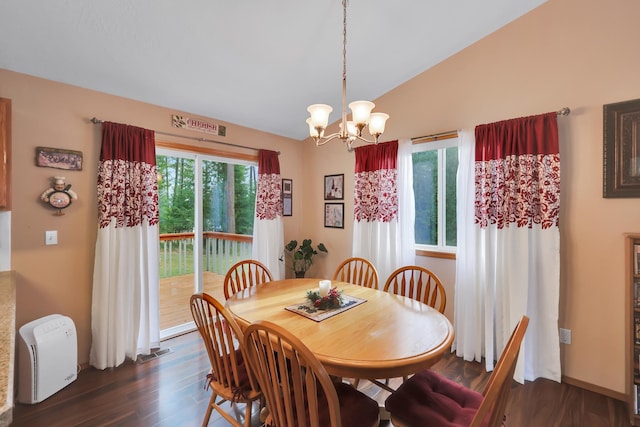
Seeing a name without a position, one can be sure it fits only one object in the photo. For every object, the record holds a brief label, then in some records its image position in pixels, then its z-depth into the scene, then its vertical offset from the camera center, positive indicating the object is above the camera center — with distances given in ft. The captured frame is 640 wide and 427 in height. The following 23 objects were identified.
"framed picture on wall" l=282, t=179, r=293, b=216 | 13.32 +0.80
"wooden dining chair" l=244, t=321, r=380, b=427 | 3.40 -2.24
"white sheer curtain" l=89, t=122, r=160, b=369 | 8.08 -1.07
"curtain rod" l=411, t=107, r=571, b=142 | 9.34 +2.60
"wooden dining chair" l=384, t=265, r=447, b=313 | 6.54 -1.81
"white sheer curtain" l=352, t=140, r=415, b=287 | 10.28 +0.31
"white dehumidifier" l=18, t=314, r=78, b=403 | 6.61 -3.35
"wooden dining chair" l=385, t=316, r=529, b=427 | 3.28 -2.93
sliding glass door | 10.36 -0.37
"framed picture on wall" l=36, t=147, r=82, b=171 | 7.39 +1.45
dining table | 4.06 -1.98
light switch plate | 7.53 -0.60
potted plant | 12.96 -1.76
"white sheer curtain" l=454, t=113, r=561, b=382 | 7.55 -0.74
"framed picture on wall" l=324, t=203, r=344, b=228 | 12.67 -0.03
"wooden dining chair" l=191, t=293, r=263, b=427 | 4.89 -2.74
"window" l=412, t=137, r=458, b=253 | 9.88 +0.76
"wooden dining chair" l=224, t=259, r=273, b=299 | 7.83 -1.82
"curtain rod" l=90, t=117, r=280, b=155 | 8.08 +2.68
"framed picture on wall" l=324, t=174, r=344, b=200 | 12.56 +1.20
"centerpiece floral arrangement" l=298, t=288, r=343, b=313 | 5.98 -1.81
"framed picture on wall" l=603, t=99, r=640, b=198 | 6.77 +1.55
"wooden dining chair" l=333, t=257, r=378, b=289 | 8.25 -1.78
